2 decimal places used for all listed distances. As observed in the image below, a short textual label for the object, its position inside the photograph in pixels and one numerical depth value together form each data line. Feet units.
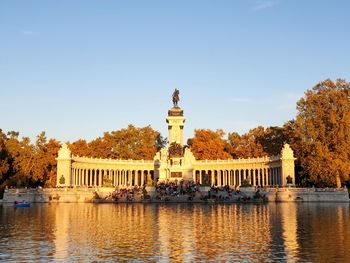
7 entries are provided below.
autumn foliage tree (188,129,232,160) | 357.20
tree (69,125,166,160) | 362.02
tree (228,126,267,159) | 349.20
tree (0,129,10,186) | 241.84
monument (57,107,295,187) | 270.87
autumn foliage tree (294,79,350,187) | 234.99
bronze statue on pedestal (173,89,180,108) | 317.83
